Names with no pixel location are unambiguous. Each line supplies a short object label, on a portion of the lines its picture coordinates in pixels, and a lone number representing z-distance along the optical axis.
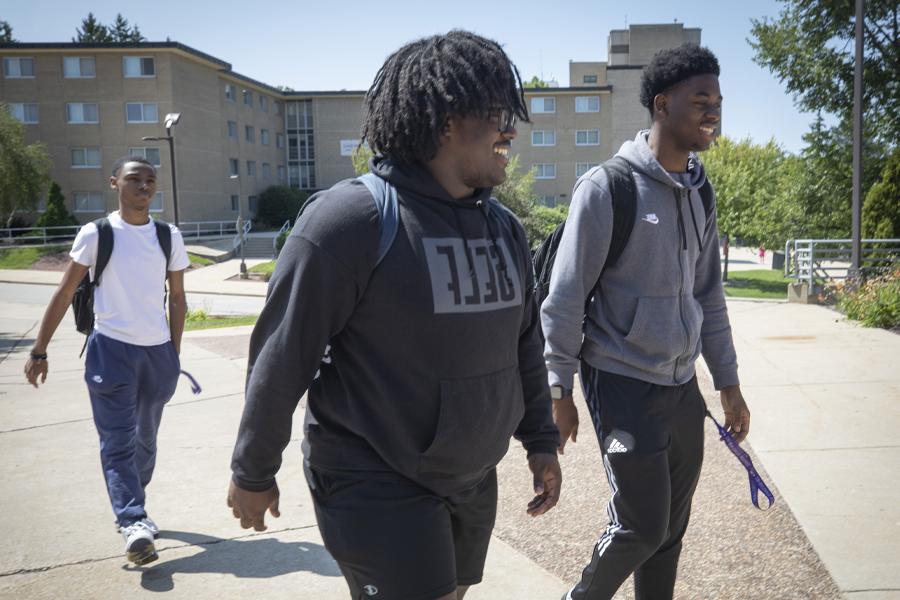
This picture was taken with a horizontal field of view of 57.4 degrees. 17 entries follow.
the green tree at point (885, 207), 20.06
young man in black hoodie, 2.03
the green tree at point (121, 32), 90.27
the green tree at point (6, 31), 83.79
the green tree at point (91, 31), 86.94
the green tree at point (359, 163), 36.22
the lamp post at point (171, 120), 26.09
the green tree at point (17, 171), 40.19
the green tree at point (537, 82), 85.26
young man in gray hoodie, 2.81
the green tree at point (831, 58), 26.20
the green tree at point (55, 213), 42.94
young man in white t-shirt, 4.18
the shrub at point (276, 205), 57.28
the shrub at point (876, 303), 11.64
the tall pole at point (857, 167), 15.66
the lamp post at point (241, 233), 31.68
